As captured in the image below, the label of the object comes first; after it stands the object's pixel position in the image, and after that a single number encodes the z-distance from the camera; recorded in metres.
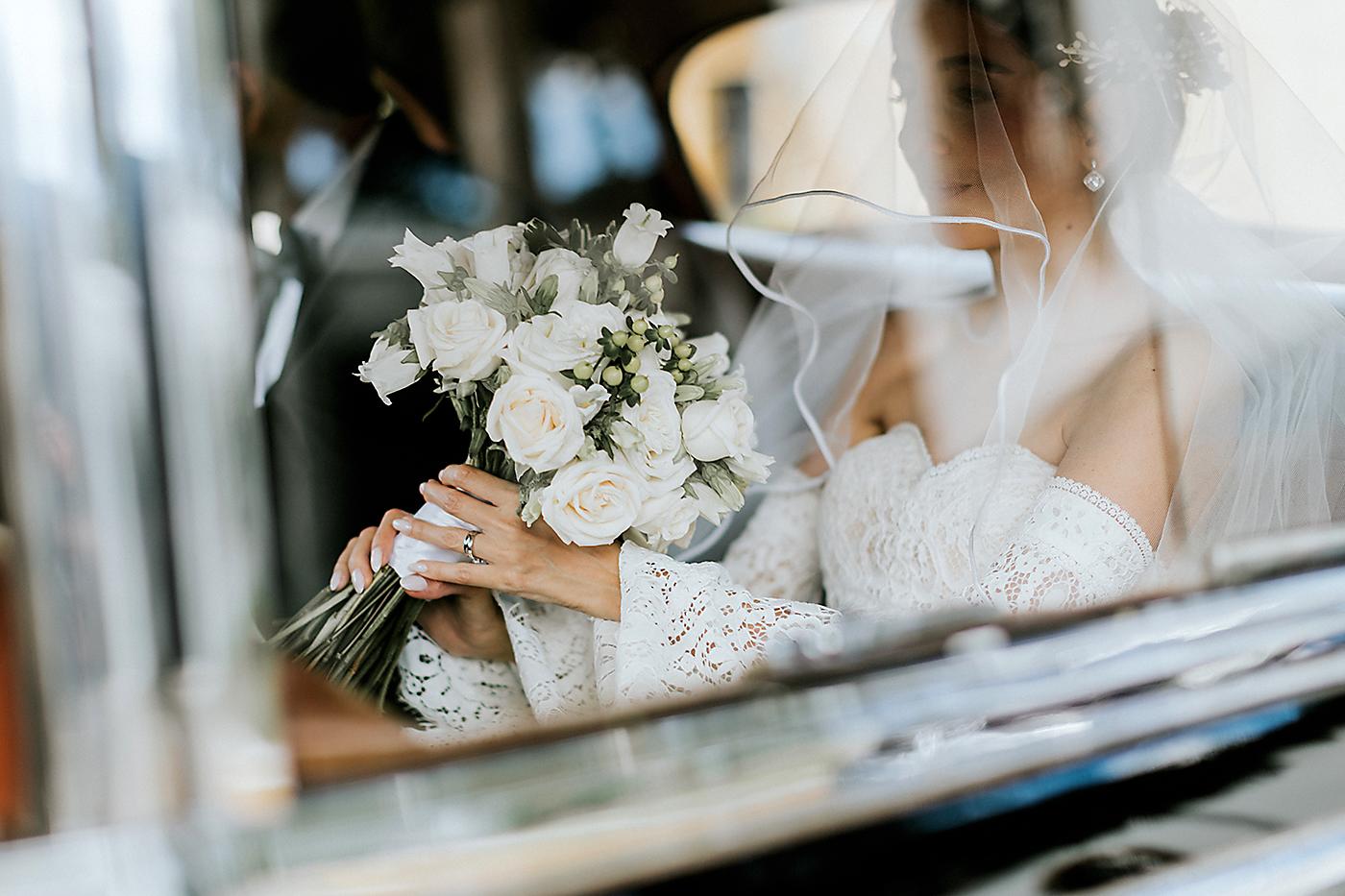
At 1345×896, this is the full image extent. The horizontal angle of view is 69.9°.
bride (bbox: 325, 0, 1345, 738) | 1.07
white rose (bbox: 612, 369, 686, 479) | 1.05
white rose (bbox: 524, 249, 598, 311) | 1.05
